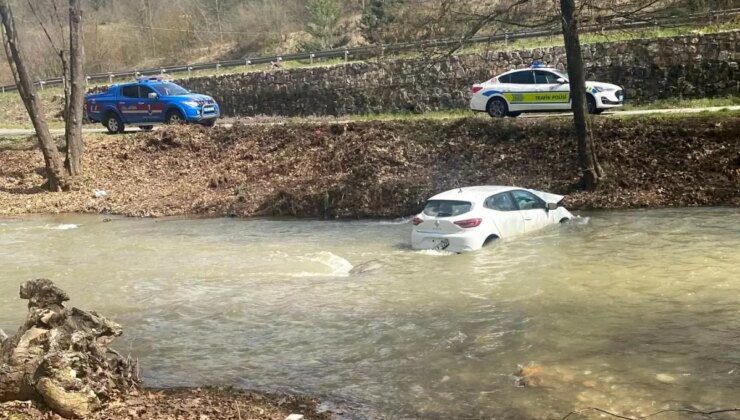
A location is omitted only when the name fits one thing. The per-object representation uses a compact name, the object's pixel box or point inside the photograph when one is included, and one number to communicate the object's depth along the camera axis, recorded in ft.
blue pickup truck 94.17
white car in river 45.27
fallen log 21.84
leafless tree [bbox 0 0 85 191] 82.53
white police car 73.82
